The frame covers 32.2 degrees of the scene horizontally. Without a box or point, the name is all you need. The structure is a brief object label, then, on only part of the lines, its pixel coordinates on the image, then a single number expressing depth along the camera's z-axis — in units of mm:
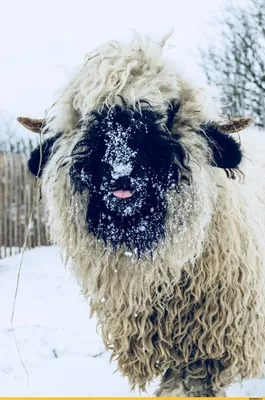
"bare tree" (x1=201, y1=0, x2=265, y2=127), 8859
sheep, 2008
